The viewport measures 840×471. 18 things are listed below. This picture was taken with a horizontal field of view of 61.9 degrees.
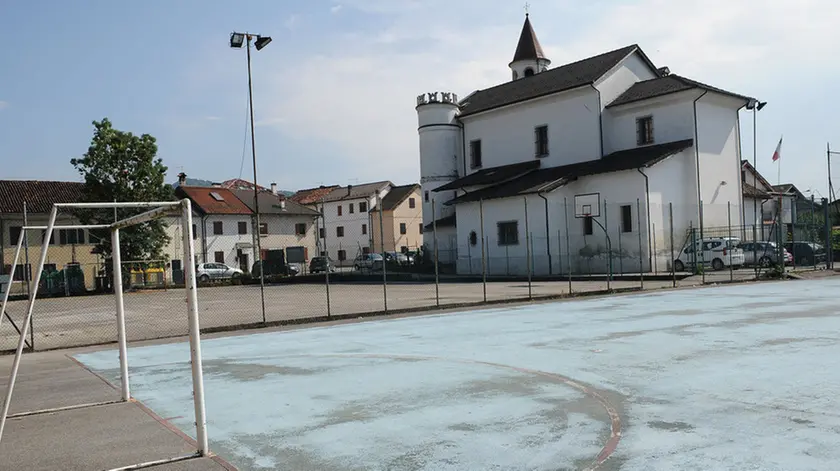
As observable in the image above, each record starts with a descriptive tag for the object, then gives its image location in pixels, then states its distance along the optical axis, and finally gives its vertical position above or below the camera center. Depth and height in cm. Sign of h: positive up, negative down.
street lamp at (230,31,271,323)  3750 +1171
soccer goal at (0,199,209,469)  555 -23
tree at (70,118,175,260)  4003 +515
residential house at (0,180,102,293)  4503 +281
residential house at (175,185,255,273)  5688 +261
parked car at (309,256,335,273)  5250 -81
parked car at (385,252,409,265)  5126 -60
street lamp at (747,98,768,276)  4166 +764
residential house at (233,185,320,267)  6038 +280
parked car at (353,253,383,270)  4334 -75
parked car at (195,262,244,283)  4744 -88
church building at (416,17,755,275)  3681 +420
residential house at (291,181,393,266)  7962 +459
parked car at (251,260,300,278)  4648 -86
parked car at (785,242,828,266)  3272 -111
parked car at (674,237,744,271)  3353 -97
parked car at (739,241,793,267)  3119 -100
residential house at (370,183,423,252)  7862 +366
